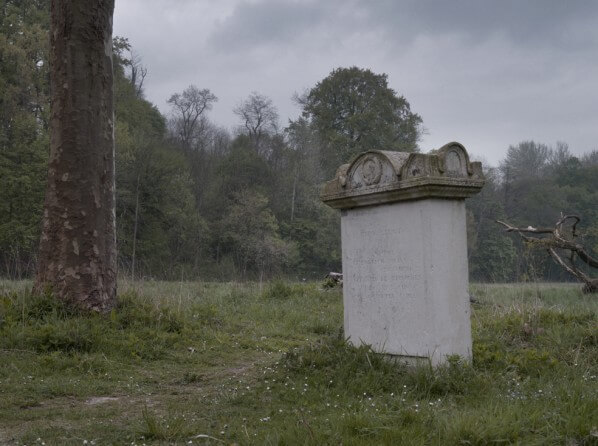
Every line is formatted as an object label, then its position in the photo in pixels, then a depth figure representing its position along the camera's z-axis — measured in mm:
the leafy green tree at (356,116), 51312
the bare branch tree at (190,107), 53906
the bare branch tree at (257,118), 54281
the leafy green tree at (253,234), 42688
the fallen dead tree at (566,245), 12320
